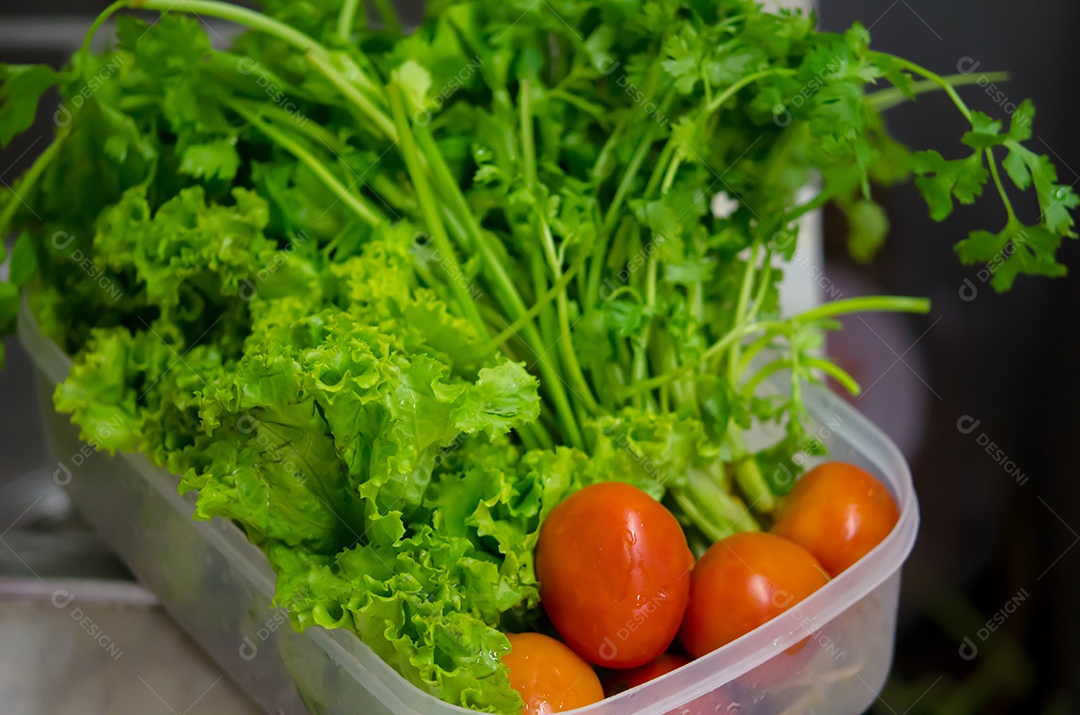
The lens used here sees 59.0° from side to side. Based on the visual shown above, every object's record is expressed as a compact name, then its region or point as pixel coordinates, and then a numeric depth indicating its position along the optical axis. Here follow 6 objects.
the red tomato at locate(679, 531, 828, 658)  0.66
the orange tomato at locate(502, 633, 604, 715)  0.59
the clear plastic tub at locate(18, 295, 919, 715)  0.61
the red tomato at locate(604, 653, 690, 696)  0.66
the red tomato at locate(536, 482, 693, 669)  0.63
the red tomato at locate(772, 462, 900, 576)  0.72
